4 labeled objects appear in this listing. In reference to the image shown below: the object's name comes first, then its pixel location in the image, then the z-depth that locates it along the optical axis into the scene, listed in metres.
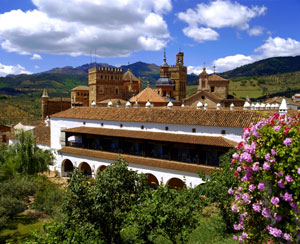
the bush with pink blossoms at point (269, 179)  4.85
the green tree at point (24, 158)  22.03
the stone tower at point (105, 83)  49.78
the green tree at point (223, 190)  10.11
